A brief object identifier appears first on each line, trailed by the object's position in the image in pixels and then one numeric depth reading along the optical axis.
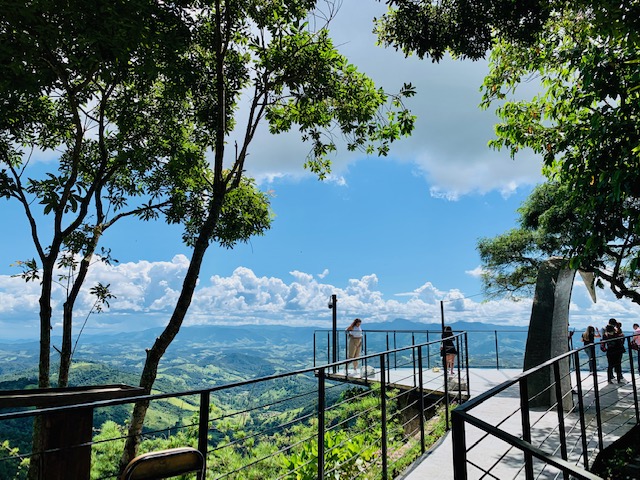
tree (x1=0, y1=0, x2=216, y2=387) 5.04
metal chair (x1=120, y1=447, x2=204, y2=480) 1.79
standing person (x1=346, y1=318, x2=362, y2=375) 13.32
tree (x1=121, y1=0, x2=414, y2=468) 7.59
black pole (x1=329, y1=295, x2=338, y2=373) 16.16
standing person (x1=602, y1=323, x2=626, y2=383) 10.39
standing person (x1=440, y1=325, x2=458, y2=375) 11.81
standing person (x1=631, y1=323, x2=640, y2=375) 12.15
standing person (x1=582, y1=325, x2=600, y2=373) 11.54
